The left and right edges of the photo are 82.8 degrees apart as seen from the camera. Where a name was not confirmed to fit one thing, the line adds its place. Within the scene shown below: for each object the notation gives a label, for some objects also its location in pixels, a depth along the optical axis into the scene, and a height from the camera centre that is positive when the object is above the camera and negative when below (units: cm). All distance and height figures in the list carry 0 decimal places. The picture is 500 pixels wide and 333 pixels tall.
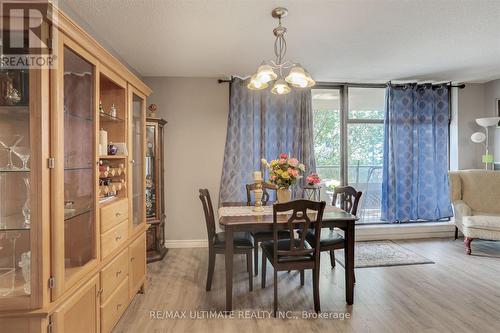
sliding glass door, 468 +43
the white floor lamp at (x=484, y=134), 425 +48
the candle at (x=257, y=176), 287 -11
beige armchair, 390 -48
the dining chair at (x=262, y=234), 308 -75
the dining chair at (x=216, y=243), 277 -77
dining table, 245 -53
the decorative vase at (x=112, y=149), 229 +14
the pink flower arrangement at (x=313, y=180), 305 -16
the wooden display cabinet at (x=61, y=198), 136 -17
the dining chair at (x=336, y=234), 273 -74
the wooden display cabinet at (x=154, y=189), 368 -30
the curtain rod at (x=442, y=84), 461 +132
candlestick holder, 293 -33
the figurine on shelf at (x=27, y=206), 139 -20
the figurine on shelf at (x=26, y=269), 138 -51
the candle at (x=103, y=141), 210 +19
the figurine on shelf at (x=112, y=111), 231 +46
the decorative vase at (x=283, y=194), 298 -30
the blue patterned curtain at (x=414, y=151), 460 +23
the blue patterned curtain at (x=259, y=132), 422 +51
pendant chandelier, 234 +76
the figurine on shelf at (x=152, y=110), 371 +74
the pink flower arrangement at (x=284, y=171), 287 -6
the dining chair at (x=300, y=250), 236 -73
